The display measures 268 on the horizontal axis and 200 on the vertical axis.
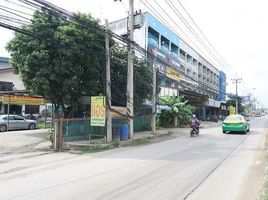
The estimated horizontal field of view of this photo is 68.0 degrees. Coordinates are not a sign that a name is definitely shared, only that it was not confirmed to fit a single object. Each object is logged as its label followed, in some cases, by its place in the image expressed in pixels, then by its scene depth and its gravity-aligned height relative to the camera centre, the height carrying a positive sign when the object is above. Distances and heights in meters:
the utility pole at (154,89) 14.81 +1.47
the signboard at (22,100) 15.96 +0.70
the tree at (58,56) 10.75 +2.93
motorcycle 13.87 -1.56
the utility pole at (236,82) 48.33 +6.52
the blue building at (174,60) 23.59 +7.70
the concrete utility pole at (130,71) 12.05 +2.30
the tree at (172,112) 19.63 -0.34
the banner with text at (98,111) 10.73 -0.14
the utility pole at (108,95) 10.89 +0.71
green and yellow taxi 15.13 -1.16
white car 15.48 -1.19
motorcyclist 13.91 -1.07
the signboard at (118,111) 11.97 -0.15
